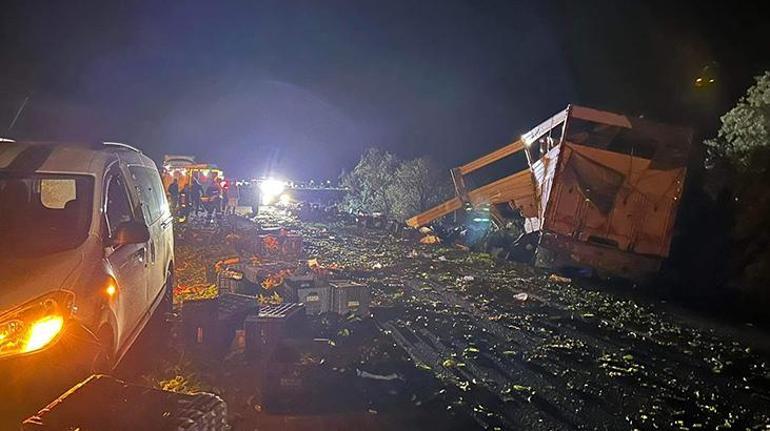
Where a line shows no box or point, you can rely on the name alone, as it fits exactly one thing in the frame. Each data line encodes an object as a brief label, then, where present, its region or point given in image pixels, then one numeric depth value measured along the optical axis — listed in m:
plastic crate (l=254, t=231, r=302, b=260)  11.83
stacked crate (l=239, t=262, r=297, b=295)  7.63
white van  3.09
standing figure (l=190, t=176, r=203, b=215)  19.83
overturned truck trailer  10.05
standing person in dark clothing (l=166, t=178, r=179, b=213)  19.94
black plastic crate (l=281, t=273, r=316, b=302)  6.83
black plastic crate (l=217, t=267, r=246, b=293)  7.59
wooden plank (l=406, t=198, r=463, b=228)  15.33
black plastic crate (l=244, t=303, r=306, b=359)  5.36
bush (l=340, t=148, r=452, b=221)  20.22
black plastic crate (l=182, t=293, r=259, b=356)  5.61
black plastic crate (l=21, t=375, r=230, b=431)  2.39
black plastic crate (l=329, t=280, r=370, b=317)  6.85
